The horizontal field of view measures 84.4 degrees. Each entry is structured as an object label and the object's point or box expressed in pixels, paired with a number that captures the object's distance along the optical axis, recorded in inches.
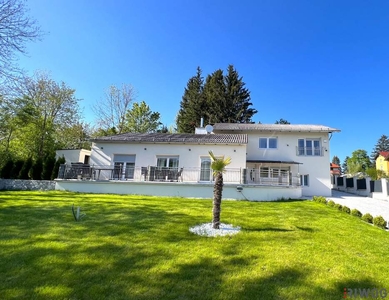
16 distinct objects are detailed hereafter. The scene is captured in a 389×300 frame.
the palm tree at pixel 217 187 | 256.7
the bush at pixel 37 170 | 682.6
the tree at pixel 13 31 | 403.9
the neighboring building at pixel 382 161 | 1631.2
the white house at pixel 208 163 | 546.3
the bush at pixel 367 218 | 326.6
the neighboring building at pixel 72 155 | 791.7
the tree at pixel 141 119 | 1264.8
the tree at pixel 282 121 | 1950.1
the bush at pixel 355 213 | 360.2
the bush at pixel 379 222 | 299.3
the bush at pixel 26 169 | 687.7
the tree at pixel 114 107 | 1191.6
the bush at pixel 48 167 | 680.4
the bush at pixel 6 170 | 687.7
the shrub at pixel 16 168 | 693.3
